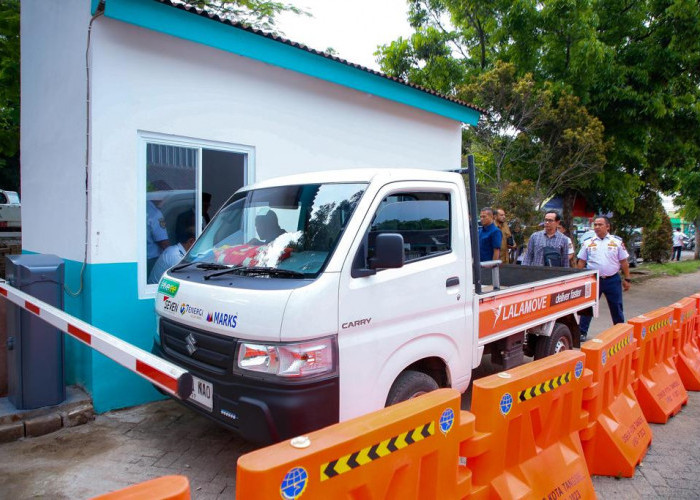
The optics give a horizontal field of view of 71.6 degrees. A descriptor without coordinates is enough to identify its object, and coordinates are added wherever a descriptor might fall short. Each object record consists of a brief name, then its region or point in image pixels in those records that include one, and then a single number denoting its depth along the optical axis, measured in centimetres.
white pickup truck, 273
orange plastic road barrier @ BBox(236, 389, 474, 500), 168
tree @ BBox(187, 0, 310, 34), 1131
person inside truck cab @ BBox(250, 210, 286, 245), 349
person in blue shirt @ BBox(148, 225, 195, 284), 505
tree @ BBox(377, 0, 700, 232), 1148
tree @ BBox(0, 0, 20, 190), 800
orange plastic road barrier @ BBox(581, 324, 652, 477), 344
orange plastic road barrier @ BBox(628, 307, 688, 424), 439
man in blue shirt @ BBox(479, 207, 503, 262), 670
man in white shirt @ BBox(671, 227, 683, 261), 2527
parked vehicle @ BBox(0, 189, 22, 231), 1670
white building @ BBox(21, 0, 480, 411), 450
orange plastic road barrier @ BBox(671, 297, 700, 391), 520
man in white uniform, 688
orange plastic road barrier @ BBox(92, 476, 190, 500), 145
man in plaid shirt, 710
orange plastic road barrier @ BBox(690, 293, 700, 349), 579
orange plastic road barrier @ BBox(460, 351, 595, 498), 261
